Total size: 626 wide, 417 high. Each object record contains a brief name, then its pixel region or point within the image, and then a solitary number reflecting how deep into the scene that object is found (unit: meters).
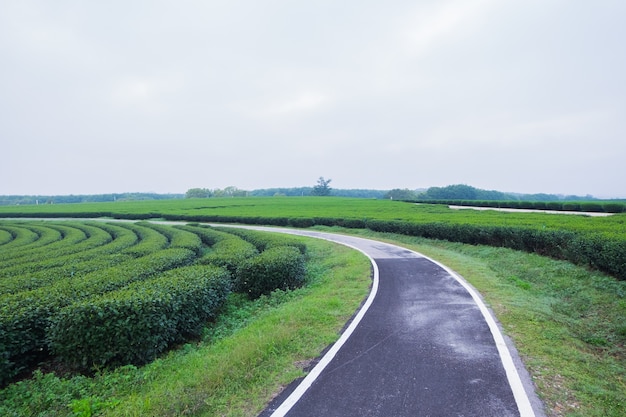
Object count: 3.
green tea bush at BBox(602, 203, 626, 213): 29.50
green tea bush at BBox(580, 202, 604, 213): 32.03
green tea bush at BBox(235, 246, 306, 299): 10.30
